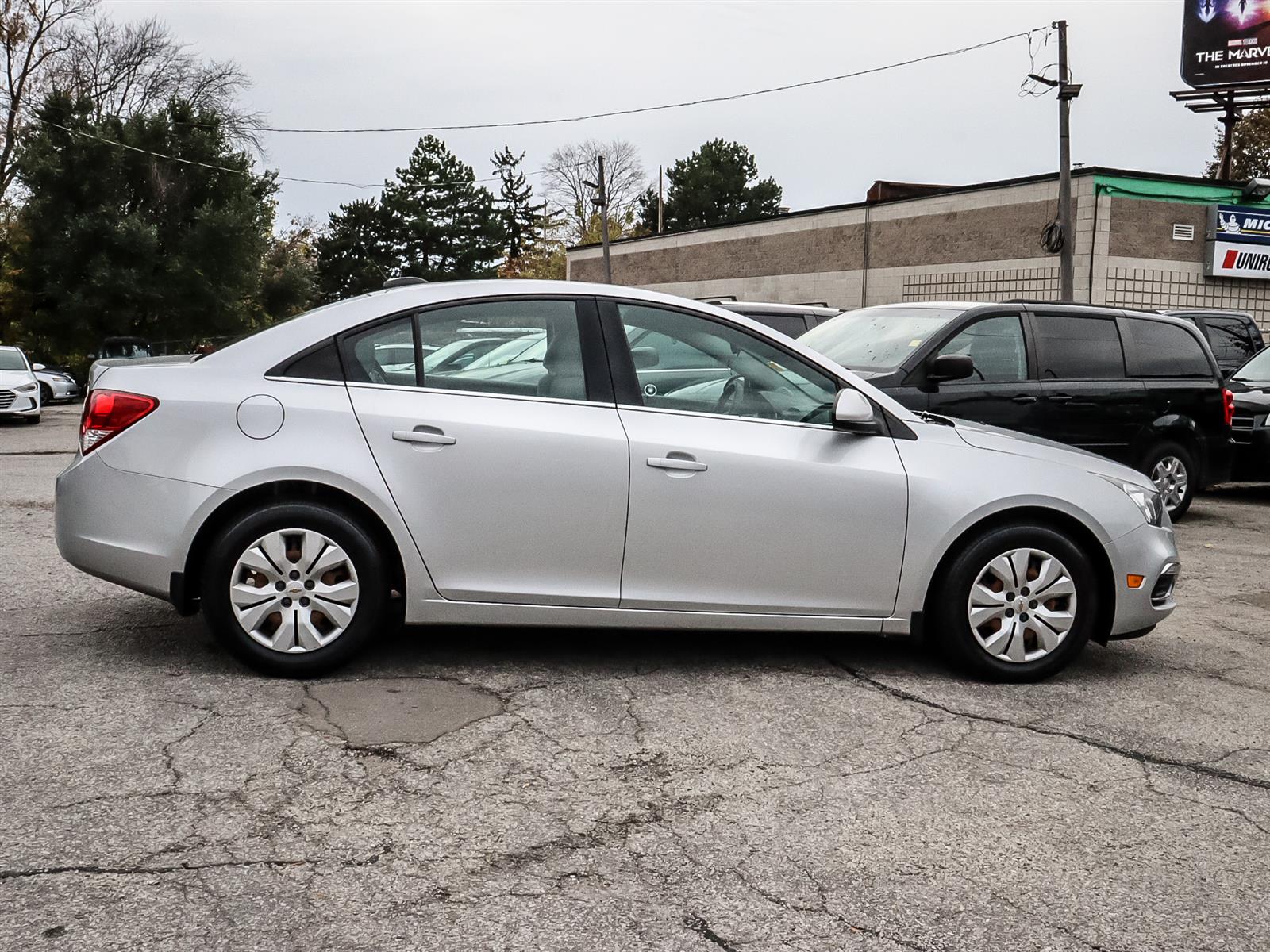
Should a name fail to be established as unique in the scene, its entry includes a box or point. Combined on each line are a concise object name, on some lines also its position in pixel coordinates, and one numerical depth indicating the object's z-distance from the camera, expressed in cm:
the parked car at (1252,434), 1247
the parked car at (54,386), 3169
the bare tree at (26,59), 4422
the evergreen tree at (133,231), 4084
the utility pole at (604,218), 4228
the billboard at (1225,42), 3356
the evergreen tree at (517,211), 8888
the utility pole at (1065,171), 2295
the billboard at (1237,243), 2805
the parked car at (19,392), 2048
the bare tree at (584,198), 7500
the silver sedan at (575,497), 477
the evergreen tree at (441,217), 7131
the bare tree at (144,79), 4828
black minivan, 898
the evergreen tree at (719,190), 6744
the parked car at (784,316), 1171
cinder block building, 2752
